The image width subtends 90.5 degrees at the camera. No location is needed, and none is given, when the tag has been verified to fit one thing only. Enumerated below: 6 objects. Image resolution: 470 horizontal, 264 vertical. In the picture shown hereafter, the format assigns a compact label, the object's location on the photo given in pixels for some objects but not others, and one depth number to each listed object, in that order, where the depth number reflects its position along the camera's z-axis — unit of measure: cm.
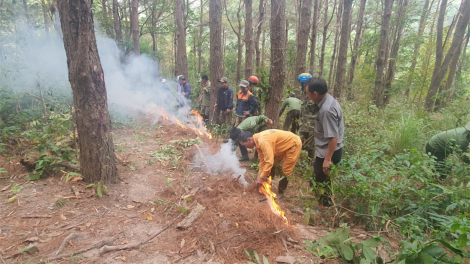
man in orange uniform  379
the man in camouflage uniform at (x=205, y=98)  905
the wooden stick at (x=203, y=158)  521
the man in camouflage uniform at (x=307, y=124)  509
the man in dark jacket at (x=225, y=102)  790
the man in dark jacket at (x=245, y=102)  672
